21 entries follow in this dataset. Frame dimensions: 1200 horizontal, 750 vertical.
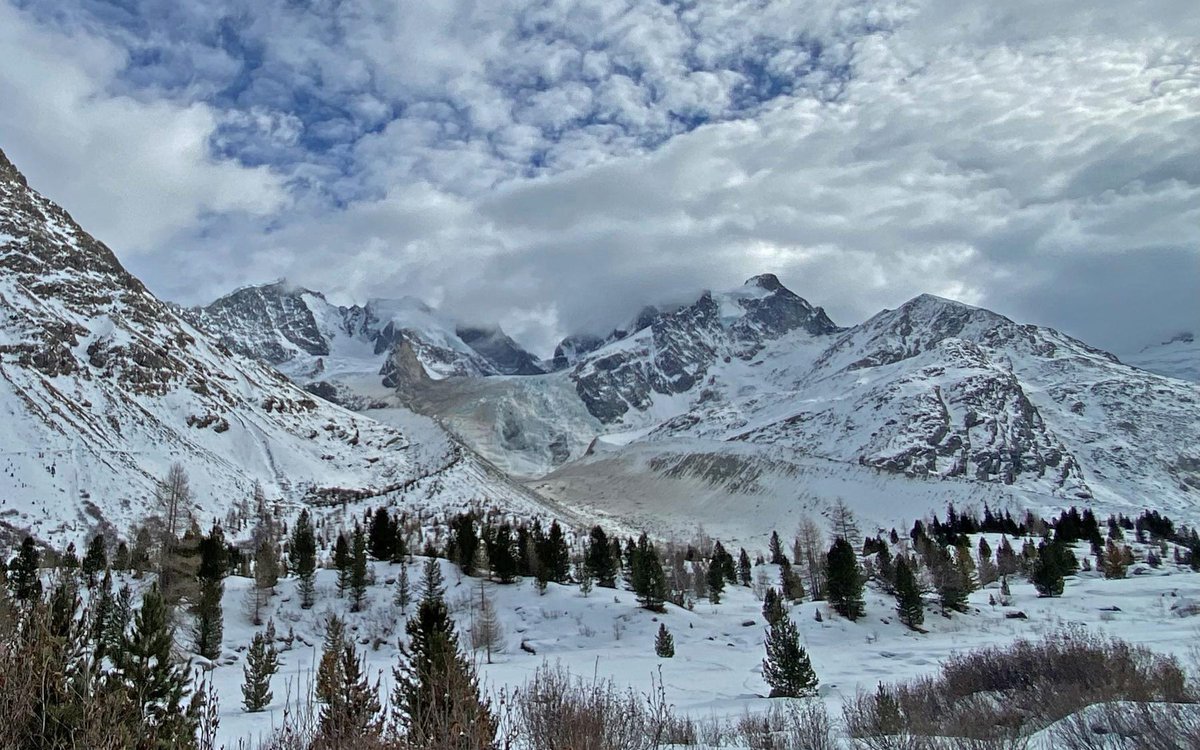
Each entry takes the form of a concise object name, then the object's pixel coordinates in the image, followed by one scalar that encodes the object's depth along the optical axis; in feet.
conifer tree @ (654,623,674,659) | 172.04
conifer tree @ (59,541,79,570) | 173.06
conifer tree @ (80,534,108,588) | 201.34
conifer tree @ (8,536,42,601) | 179.46
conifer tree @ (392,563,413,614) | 211.82
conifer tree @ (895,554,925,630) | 206.59
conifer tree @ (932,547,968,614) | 217.15
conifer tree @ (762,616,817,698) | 122.01
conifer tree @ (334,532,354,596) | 218.38
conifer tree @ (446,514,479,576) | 240.32
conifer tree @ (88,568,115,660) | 118.73
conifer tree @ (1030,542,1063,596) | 229.66
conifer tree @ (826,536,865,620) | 212.43
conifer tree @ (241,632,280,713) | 116.57
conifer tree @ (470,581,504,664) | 177.05
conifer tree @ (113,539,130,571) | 225.56
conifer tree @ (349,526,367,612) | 213.05
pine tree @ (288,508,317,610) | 213.25
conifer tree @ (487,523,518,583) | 233.35
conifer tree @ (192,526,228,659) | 162.11
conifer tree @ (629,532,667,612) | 211.20
